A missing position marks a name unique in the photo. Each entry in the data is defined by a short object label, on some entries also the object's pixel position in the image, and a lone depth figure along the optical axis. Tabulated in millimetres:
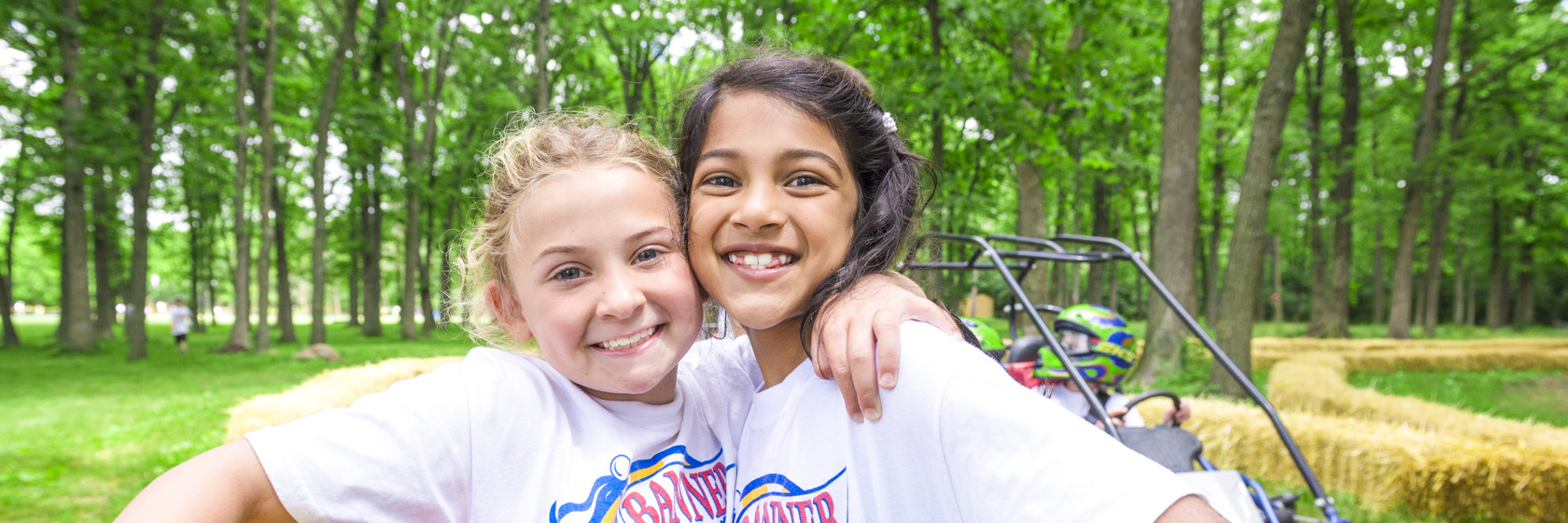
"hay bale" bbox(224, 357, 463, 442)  5301
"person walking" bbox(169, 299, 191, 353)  17392
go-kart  3021
